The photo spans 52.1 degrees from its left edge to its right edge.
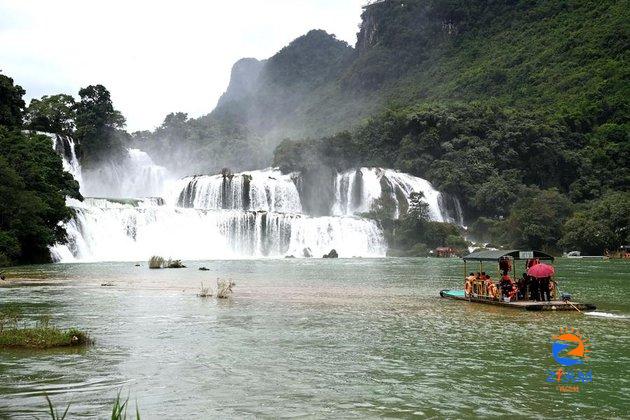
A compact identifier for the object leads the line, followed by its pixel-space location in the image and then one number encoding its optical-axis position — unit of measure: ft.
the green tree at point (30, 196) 113.19
